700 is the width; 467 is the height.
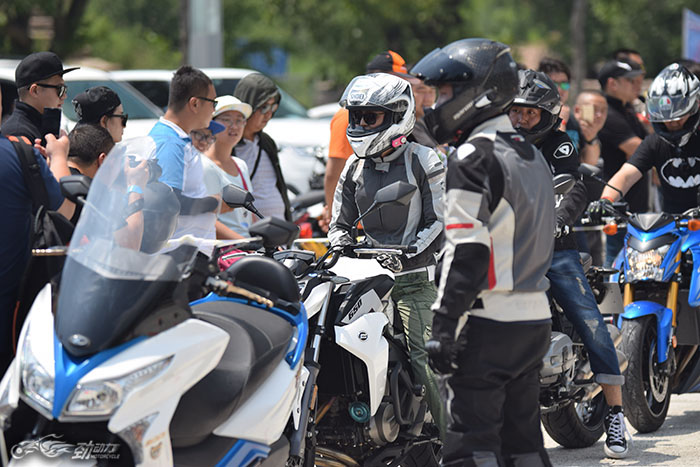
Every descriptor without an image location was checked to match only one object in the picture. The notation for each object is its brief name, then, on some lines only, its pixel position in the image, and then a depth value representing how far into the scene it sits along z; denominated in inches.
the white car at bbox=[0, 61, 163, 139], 948.0
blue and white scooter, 295.4
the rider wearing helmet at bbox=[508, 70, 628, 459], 507.8
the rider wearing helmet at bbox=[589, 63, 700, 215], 578.2
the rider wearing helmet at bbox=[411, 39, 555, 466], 340.5
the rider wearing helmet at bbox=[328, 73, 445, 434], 449.7
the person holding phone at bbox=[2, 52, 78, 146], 481.7
